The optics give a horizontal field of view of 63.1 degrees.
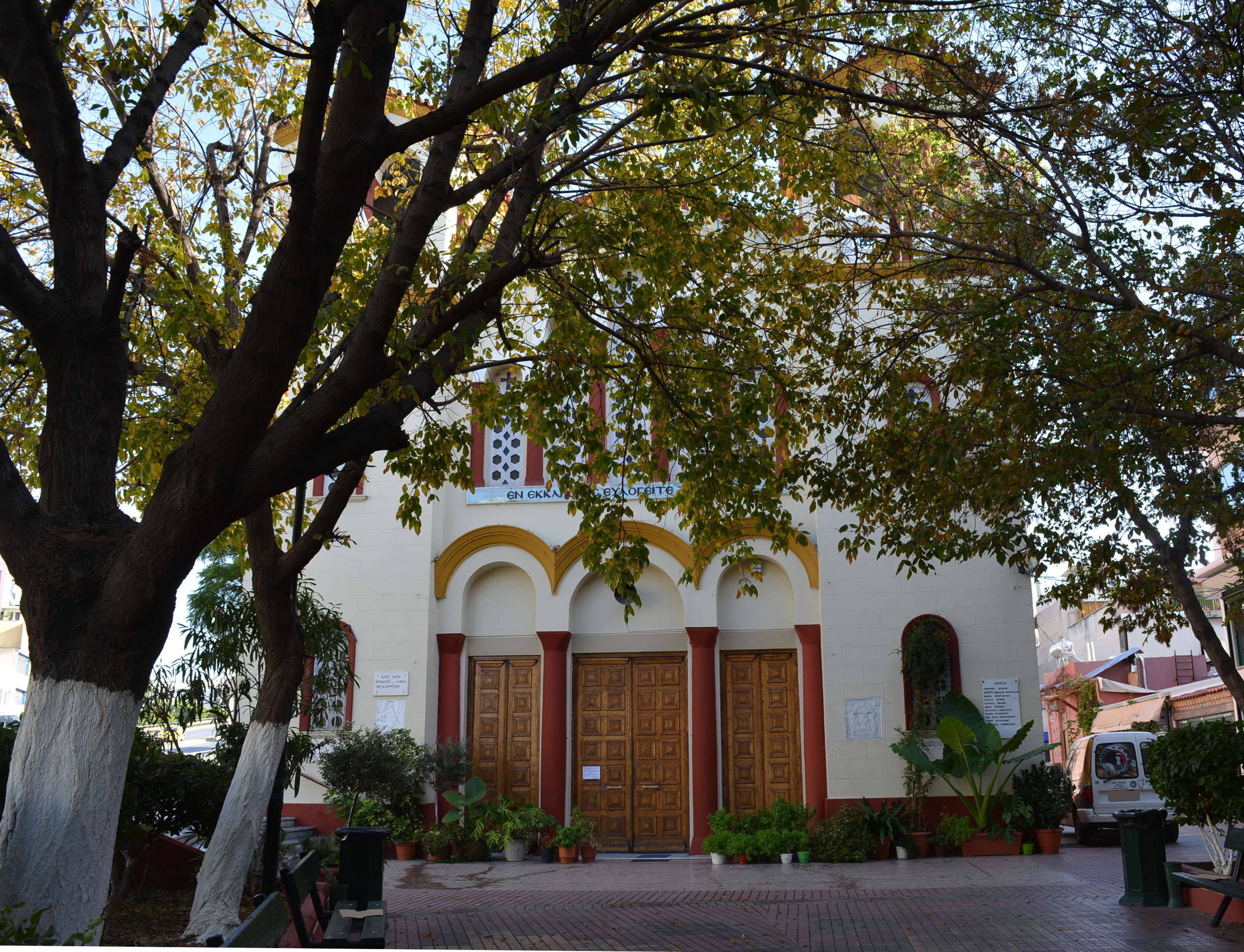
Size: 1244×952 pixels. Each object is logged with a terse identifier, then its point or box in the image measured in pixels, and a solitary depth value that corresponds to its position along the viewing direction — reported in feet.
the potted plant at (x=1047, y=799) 49.19
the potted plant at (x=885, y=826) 48.75
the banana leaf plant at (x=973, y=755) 48.60
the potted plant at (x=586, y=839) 50.98
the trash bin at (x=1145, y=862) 32.40
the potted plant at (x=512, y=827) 50.90
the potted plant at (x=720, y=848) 48.93
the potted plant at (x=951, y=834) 48.52
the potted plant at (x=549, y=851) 50.78
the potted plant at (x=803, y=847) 48.44
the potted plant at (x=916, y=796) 49.78
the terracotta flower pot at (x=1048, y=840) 49.08
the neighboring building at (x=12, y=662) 126.93
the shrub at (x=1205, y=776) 30.40
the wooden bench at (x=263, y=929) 18.43
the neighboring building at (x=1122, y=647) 115.03
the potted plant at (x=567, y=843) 50.26
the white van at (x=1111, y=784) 57.47
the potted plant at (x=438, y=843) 50.98
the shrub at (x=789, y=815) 50.26
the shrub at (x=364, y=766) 48.70
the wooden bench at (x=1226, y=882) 26.81
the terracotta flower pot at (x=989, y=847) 48.49
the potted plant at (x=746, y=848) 48.57
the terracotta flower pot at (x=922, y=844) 48.91
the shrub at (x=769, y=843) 48.42
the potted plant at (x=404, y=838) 51.93
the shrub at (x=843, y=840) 48.24
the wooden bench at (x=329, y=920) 22.63
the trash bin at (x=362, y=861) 31.04
